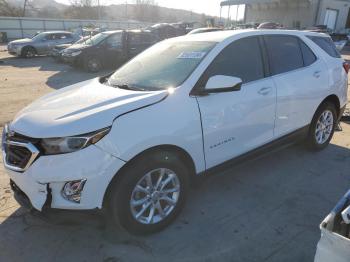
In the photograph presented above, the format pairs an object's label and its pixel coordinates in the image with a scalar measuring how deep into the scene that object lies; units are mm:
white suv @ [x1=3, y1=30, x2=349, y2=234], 2586
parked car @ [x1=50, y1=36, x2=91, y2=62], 16386
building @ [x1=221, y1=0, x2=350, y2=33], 34250
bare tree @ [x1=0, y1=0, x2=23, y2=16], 41588
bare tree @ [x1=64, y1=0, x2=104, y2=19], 55156
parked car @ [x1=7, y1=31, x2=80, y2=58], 18859
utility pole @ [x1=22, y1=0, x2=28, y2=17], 47078
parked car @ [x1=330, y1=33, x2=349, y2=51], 27141
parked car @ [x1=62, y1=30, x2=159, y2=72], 13719
